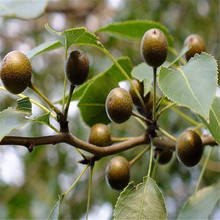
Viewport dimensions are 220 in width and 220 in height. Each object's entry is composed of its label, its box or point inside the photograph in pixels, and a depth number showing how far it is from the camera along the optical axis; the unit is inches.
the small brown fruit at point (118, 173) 13.8
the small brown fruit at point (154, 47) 13.0
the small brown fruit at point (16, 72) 12.5
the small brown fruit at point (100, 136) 14.2
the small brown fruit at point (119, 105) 13.0
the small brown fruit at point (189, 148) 13.2
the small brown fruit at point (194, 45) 14.9
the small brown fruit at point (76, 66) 13.0
